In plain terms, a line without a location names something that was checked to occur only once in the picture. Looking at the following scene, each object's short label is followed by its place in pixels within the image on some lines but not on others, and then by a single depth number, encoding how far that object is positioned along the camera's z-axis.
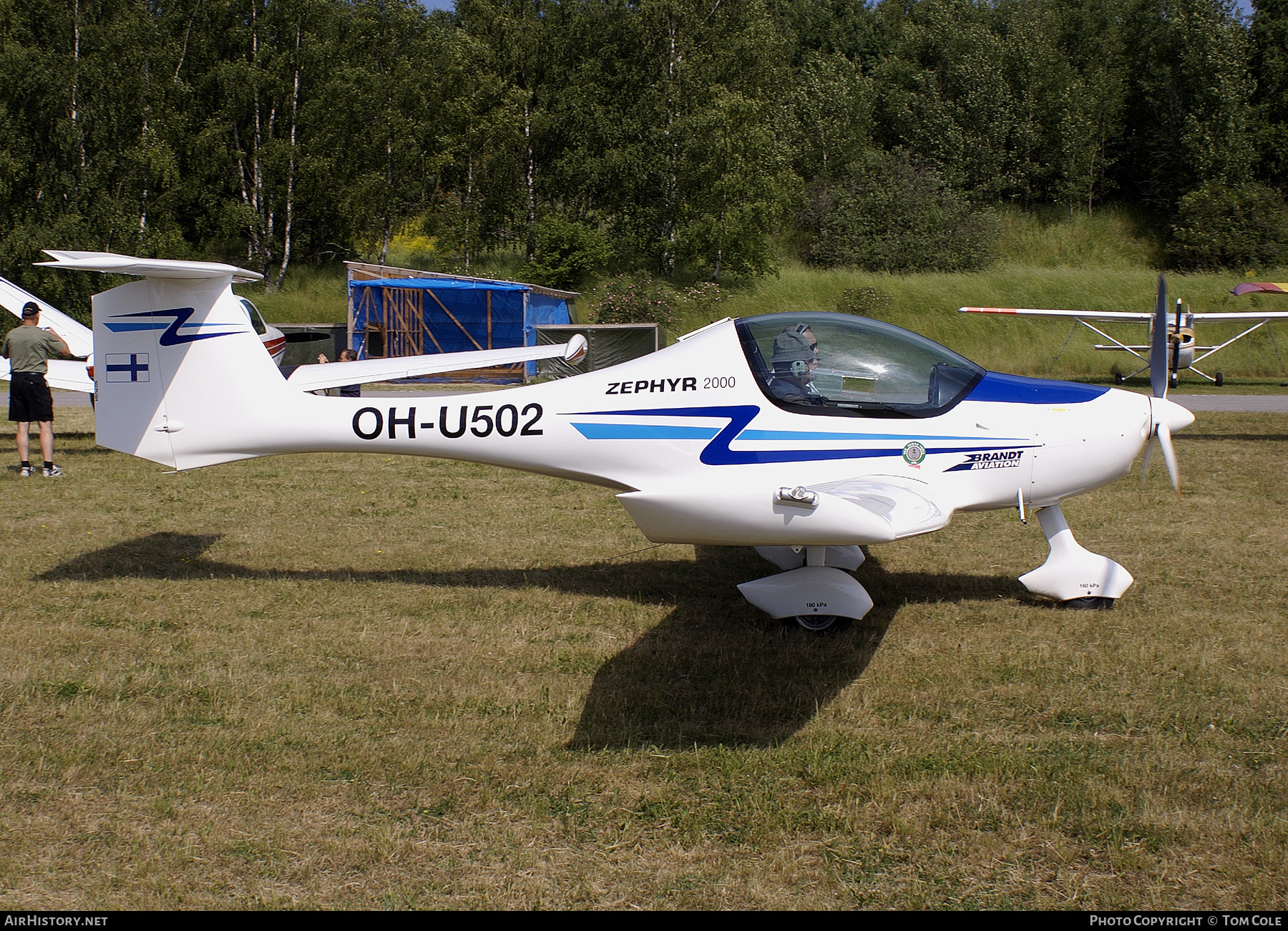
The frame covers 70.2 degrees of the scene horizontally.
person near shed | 14.74
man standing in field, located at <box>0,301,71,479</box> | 10.22
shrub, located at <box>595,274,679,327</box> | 28.25
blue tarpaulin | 24.38
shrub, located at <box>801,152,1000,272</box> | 35.69
